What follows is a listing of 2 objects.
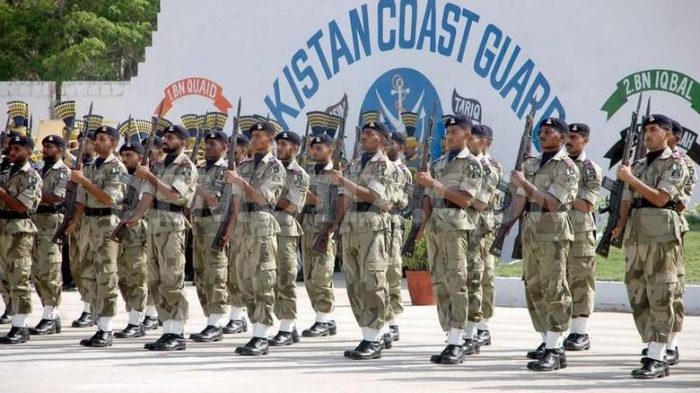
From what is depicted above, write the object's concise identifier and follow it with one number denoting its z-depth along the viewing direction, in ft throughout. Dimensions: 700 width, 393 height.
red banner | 89.81
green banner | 72.23
